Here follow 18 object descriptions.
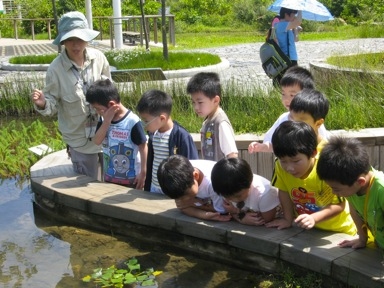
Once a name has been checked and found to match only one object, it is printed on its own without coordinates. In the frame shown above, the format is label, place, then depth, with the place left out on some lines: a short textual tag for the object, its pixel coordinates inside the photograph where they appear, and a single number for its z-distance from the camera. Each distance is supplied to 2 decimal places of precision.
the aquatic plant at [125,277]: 4.13
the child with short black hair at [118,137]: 5.25
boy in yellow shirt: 3.84
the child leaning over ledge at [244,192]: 4.00
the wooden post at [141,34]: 21.62
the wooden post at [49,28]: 30.35
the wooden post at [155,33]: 24.14
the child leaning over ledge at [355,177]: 3.43
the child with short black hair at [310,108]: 4.36
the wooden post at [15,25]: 31.81
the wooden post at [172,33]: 21.84
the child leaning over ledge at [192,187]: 4.21
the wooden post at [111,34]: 22.66
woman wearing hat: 5.49
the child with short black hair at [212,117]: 4.79
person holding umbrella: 7.73
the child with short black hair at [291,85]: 4.84
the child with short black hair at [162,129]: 4.93
